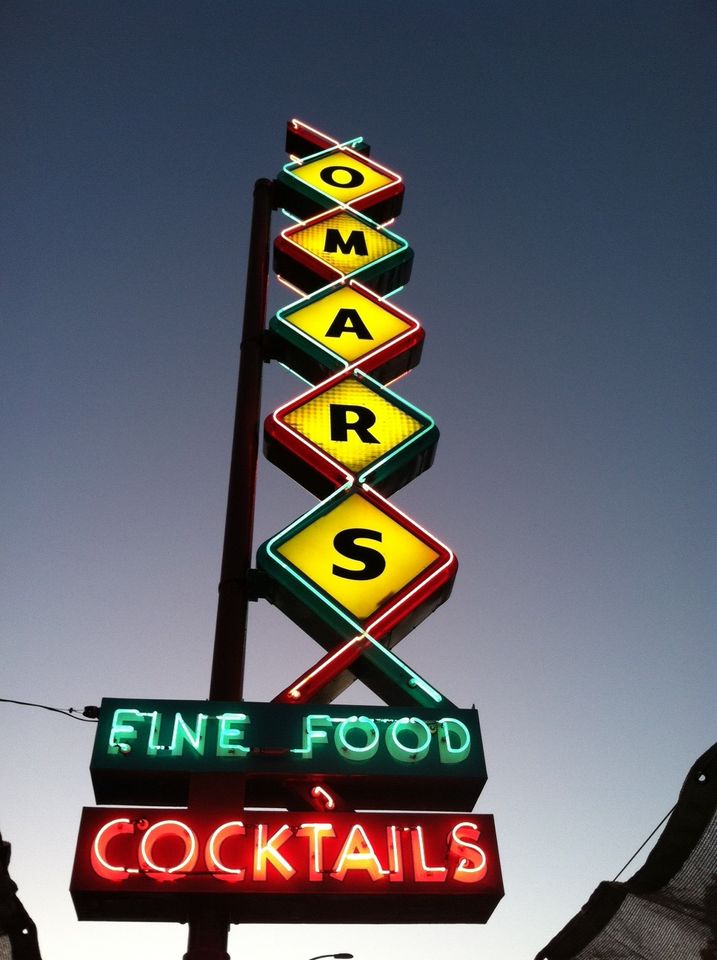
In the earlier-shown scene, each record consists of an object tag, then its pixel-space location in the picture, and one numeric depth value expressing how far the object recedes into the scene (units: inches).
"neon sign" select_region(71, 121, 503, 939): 203.0
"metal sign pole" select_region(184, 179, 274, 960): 206.5
